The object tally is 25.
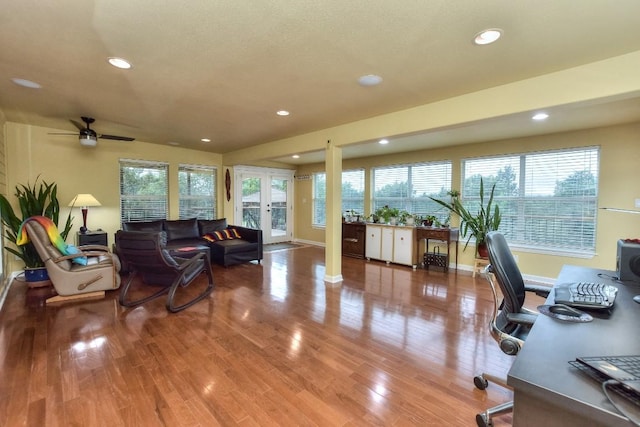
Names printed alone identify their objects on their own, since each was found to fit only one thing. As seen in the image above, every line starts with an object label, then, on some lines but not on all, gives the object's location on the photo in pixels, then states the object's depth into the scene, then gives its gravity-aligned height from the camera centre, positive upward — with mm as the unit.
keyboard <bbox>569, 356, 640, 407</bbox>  667 -433
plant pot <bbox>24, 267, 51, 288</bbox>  3895 -1030
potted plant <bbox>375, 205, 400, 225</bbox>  5805 -196
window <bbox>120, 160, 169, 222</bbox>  5410 +250
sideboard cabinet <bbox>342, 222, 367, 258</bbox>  6117 -749
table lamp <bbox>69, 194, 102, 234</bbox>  4410 +9
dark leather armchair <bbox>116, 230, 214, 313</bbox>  3109 -711
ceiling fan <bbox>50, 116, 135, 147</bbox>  4002 +939
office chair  1528 -602
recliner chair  3268 -800
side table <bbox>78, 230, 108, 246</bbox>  4586 -573
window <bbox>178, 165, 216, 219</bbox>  6191 +267
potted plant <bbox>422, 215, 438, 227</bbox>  5336 -302
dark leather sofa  5066 -679
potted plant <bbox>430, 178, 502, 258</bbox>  4406 -282
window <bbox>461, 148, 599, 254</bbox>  4168 +172
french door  7330 +78
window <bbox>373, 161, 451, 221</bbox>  5539 +382
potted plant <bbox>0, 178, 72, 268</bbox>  3789 -112
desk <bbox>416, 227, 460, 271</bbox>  5016 -544
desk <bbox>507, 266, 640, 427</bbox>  659 -465
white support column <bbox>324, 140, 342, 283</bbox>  4328 -198
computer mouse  1219 -455
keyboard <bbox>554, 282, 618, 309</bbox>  1318 -445
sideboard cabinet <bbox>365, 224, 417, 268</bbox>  5348 -772
